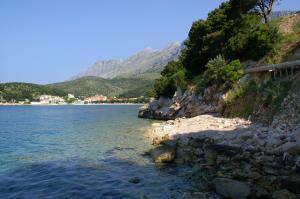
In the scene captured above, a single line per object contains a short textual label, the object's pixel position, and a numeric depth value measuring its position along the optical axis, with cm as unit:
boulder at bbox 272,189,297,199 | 975
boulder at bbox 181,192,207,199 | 1067
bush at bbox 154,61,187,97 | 4524
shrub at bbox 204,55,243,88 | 3071
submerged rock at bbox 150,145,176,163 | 1692
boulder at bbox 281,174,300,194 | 1037
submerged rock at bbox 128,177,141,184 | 1364
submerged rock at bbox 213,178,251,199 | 1065
